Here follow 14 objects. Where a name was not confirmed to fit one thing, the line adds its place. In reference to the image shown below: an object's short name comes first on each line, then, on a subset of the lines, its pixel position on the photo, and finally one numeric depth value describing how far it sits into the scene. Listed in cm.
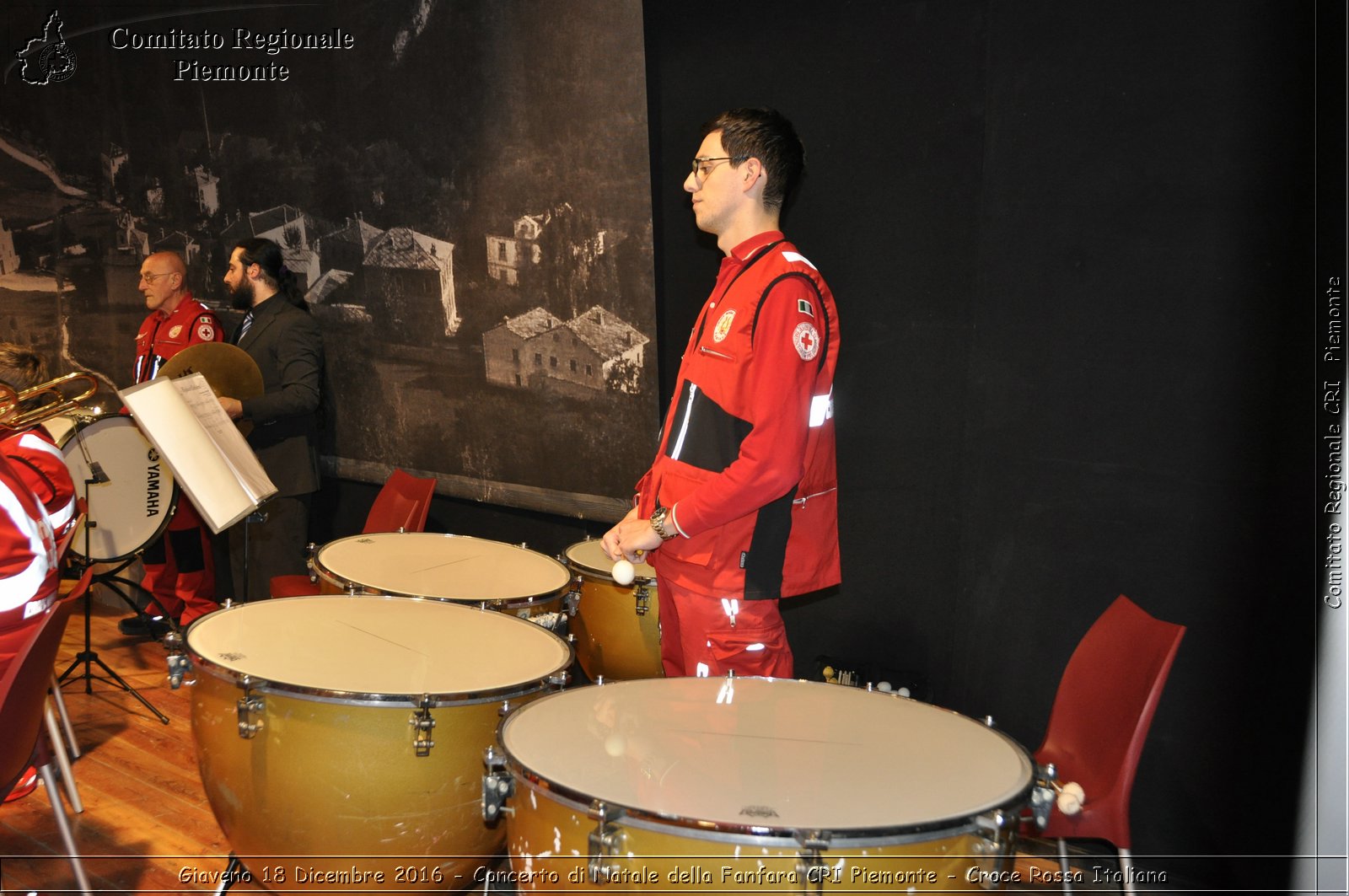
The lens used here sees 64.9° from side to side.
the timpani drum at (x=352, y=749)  189
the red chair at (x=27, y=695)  185
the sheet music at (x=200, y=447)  259
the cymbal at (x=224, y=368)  354
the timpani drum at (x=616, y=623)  279
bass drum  386
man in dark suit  415
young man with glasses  193
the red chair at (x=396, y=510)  337
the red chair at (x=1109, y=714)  183
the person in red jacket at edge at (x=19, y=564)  227
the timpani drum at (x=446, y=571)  261
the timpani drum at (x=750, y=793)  131
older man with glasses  453
